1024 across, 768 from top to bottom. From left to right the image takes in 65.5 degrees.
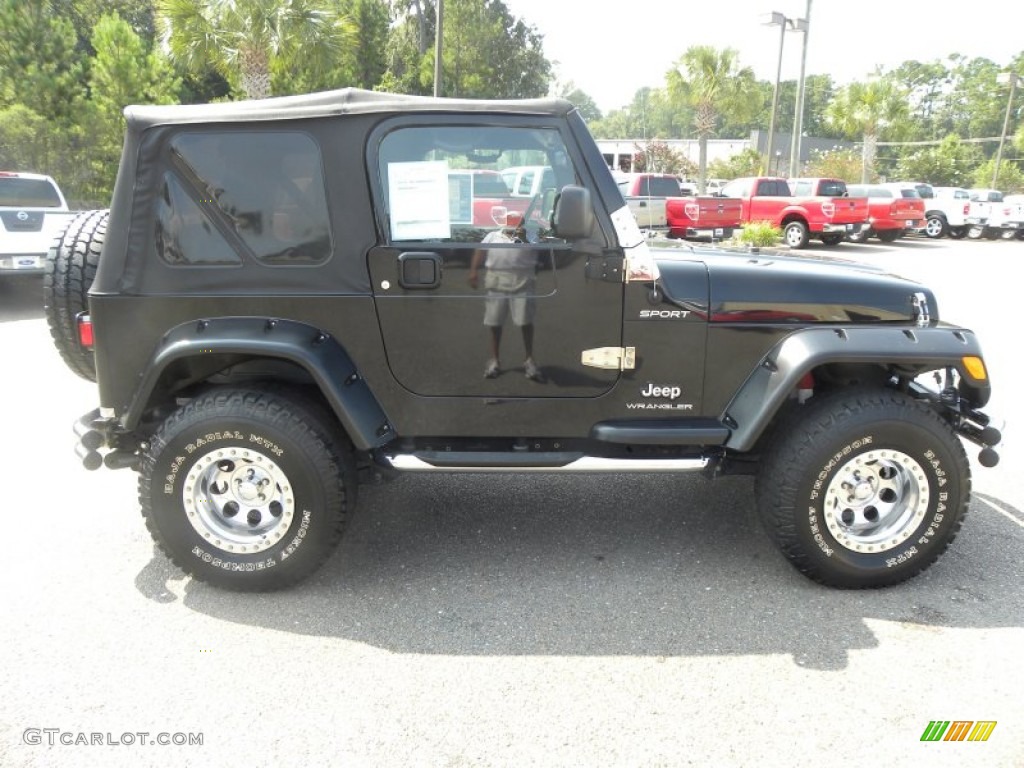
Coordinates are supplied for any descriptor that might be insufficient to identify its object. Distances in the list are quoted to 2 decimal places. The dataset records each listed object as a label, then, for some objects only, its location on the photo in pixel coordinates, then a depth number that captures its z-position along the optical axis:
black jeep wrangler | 3.36
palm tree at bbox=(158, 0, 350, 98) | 16.72
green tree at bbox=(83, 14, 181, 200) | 18.41
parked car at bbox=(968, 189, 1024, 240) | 26.23
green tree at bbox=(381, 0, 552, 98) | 36.66
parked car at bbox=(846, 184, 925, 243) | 21.86
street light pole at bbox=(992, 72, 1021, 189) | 35.75
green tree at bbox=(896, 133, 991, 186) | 49.53
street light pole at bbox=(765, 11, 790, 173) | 21.25
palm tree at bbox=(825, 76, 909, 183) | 37.88
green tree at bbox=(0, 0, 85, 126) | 18.09
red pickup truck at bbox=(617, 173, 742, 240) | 18.72
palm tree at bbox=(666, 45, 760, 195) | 36.25
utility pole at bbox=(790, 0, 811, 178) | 21.78
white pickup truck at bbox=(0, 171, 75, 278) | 10.33
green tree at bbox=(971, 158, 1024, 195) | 48.00
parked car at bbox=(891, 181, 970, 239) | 26.25
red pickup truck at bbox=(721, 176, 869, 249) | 20.21
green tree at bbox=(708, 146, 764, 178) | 46.91
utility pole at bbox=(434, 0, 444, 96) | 18.70
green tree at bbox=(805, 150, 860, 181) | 41.94
